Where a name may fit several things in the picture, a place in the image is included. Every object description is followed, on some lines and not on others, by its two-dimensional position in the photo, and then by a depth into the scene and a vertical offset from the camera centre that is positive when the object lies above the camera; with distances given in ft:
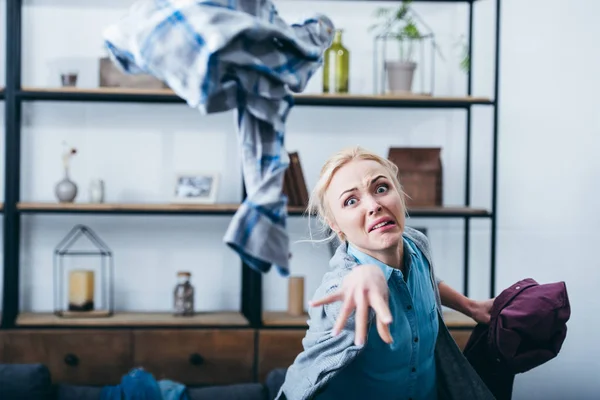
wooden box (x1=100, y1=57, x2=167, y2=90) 11.72 +1.32
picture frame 12.00 -0.15
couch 8.42 -2.13
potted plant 12.04 +2.09
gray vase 11.82 -0.22
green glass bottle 11.97 +1.56
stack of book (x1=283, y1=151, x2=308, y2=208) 11.80 -0.09
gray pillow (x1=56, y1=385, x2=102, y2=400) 8.51 -2.20
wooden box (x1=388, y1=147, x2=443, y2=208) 12.21 +0.08
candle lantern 12.58 -1.34
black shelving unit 11.44 +0.44
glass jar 12.04 -1.72
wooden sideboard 11.33 -2.36
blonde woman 5.46 -0.95
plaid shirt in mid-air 4.55 +0.62
